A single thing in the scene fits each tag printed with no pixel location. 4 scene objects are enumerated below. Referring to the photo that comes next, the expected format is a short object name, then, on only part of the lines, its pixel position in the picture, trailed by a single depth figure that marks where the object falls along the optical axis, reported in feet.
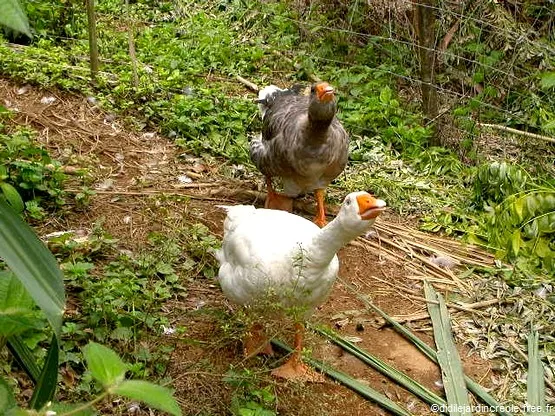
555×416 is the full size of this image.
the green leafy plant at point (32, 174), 12.84
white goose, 9.70
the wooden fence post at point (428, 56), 18.65
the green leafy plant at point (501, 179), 16.33
